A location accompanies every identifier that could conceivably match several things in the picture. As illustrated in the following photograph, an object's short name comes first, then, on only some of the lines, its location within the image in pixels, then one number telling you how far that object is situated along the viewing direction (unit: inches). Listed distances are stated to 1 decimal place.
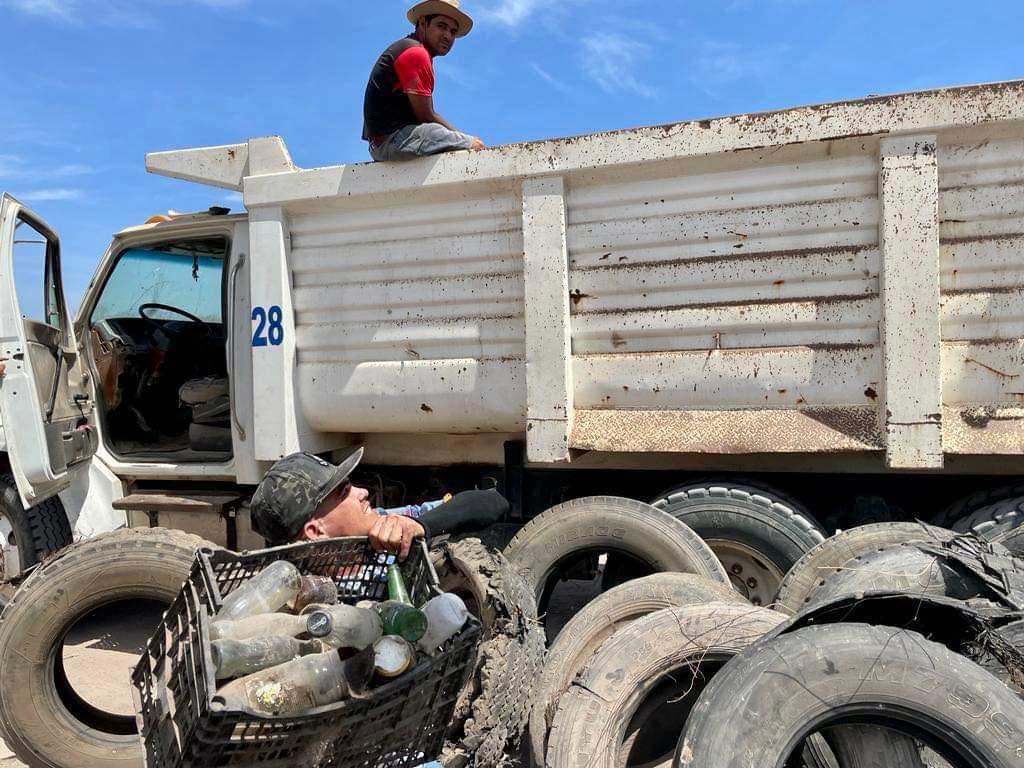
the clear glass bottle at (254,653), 75.5
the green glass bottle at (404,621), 81.3
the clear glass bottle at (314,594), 96.9
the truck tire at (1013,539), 115.0
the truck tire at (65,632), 108.1
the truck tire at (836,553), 112.6
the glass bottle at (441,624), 82.6
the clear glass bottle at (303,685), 73.3
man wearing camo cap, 111.3
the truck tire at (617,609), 108.1
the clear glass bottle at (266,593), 89.1
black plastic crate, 69.9
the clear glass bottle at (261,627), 82.0
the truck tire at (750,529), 127.7
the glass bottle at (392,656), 77.7
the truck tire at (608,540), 124.0
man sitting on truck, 143.1
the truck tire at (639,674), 88.8
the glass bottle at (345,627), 79.8
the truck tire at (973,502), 123.3
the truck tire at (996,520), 117.8
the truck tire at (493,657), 90.6
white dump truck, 117.4
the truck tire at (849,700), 68.7
